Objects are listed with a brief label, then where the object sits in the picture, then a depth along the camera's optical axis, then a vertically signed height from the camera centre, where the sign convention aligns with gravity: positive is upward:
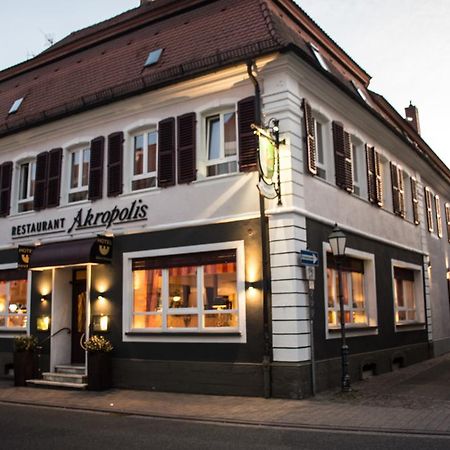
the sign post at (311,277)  12.03 +0.85
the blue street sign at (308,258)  12.02 +1.23
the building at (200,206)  12.63 +2.84
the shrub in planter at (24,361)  15.04 -0.98
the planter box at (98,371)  13.77 -1.16
